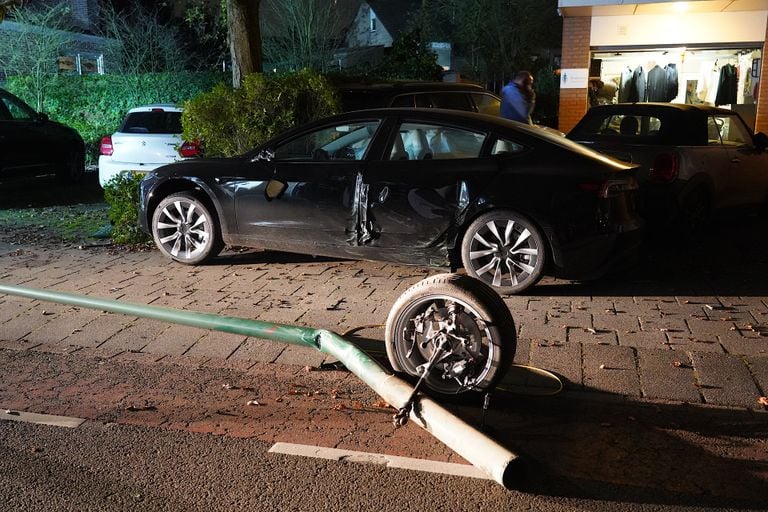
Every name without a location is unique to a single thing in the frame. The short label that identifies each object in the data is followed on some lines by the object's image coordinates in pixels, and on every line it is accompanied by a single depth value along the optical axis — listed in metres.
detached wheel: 4.42
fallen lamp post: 3.62
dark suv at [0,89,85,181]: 13.89
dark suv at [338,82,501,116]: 9.88
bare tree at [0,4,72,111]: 20.56
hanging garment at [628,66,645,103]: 16.95
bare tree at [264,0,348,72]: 26.02
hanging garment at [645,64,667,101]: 16.77
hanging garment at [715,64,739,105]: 16.38
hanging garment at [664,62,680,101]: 16.70
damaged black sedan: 6.69
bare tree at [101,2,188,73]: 23.88
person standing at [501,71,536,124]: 10.88
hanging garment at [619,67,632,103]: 17.02
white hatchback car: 11.37
